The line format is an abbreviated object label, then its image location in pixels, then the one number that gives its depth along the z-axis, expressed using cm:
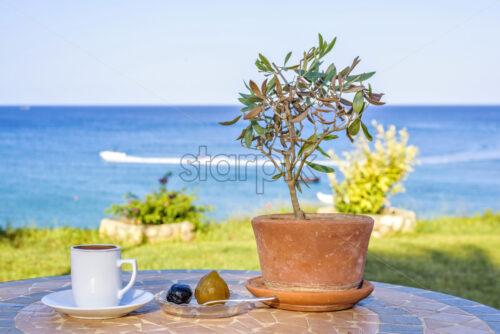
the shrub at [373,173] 738
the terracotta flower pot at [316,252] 178
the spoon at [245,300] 171
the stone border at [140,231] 676
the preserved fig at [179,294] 178
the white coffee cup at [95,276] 164
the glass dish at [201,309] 173
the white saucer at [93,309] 164
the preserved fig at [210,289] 176
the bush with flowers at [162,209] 702
